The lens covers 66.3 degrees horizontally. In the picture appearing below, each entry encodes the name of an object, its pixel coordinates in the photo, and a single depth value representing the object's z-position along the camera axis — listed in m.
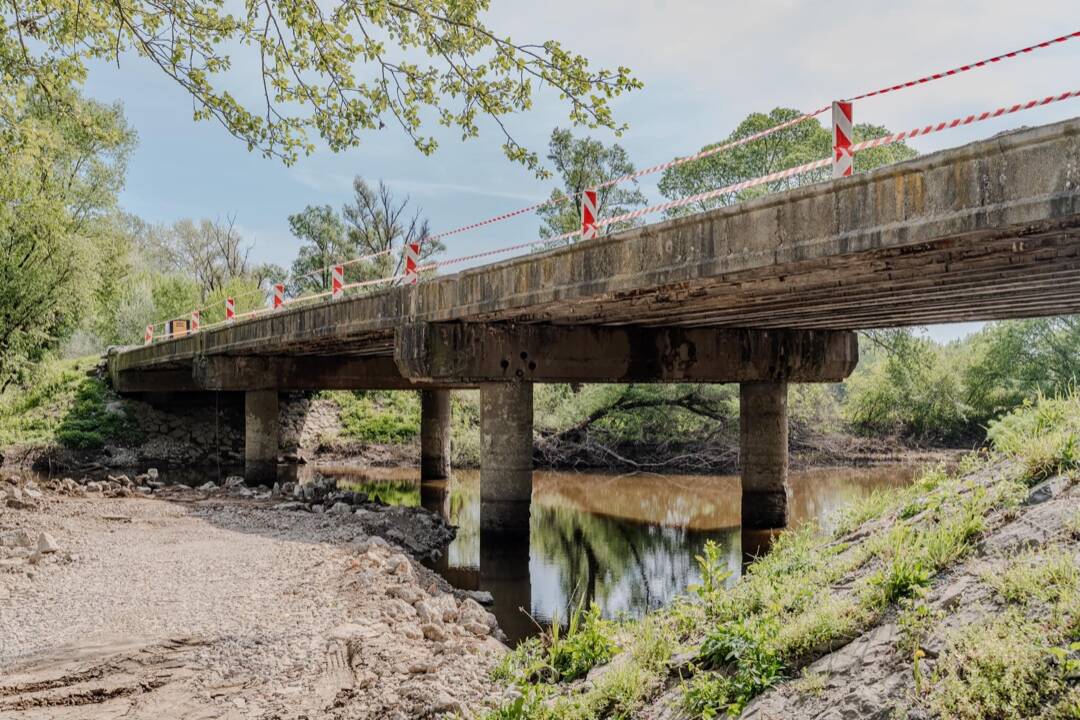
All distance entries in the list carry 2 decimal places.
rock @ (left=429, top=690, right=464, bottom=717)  5.35
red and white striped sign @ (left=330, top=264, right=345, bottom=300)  16.78
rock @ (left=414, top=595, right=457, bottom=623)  7.83
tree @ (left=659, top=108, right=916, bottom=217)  25.80
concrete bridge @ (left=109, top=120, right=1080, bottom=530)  6.13
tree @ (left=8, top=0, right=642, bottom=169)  5.48
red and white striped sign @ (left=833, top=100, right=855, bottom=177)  6.87
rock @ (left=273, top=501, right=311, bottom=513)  15.99
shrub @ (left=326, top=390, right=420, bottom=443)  33.66
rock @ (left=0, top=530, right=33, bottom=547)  10.39
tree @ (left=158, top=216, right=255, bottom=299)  56.78
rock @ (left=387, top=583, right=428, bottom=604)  8.41
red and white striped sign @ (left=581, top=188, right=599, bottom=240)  9.66
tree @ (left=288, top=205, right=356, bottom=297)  47.69
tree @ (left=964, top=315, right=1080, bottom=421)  29.34
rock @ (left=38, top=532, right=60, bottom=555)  10.08
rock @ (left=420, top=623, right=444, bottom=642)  7.25
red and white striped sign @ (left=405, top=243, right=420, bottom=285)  13.90
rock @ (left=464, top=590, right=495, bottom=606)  10.21
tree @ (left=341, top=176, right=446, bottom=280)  47.09
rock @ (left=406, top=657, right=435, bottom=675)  6.17
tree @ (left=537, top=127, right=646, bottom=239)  33.47
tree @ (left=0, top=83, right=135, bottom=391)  25.41
